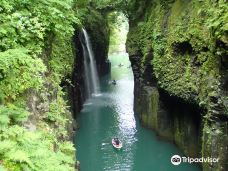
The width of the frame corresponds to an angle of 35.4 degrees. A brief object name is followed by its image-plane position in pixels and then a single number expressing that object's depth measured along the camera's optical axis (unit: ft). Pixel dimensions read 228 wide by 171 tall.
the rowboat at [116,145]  62.75
